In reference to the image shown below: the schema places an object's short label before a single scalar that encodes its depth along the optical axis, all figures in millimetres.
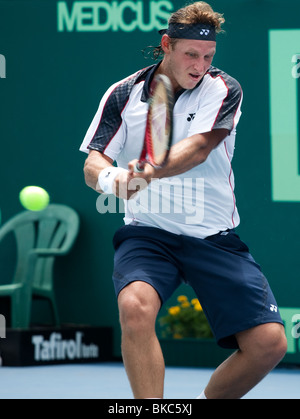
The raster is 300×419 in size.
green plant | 14359
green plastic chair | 14719
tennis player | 8047
